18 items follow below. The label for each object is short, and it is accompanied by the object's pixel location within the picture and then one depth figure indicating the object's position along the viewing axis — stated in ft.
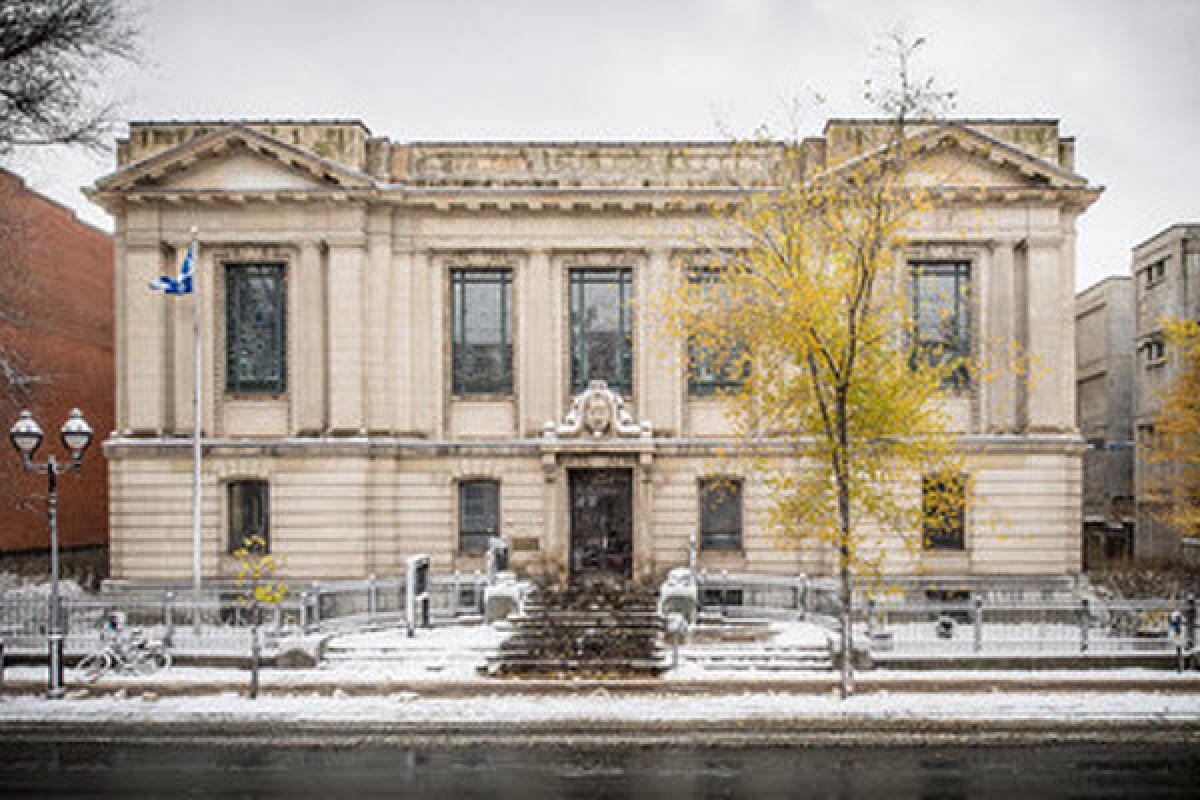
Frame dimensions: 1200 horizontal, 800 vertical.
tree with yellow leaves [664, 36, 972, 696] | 52.31
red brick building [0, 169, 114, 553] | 101.76
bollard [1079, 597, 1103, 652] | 55.93
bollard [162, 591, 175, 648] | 58.34
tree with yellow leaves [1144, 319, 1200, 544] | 85.81
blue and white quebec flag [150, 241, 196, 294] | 69.21
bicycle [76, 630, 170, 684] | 56.85
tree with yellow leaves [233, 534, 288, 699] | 52.24
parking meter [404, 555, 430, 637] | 66.28
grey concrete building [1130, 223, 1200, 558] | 114.32
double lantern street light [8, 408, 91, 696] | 53.16
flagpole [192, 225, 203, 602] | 72.13
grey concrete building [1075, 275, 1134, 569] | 133.59
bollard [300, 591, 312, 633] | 59.82
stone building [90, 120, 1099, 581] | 77.10
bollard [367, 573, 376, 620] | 68.28
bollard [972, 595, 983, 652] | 55.76
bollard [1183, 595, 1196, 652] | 55.52
